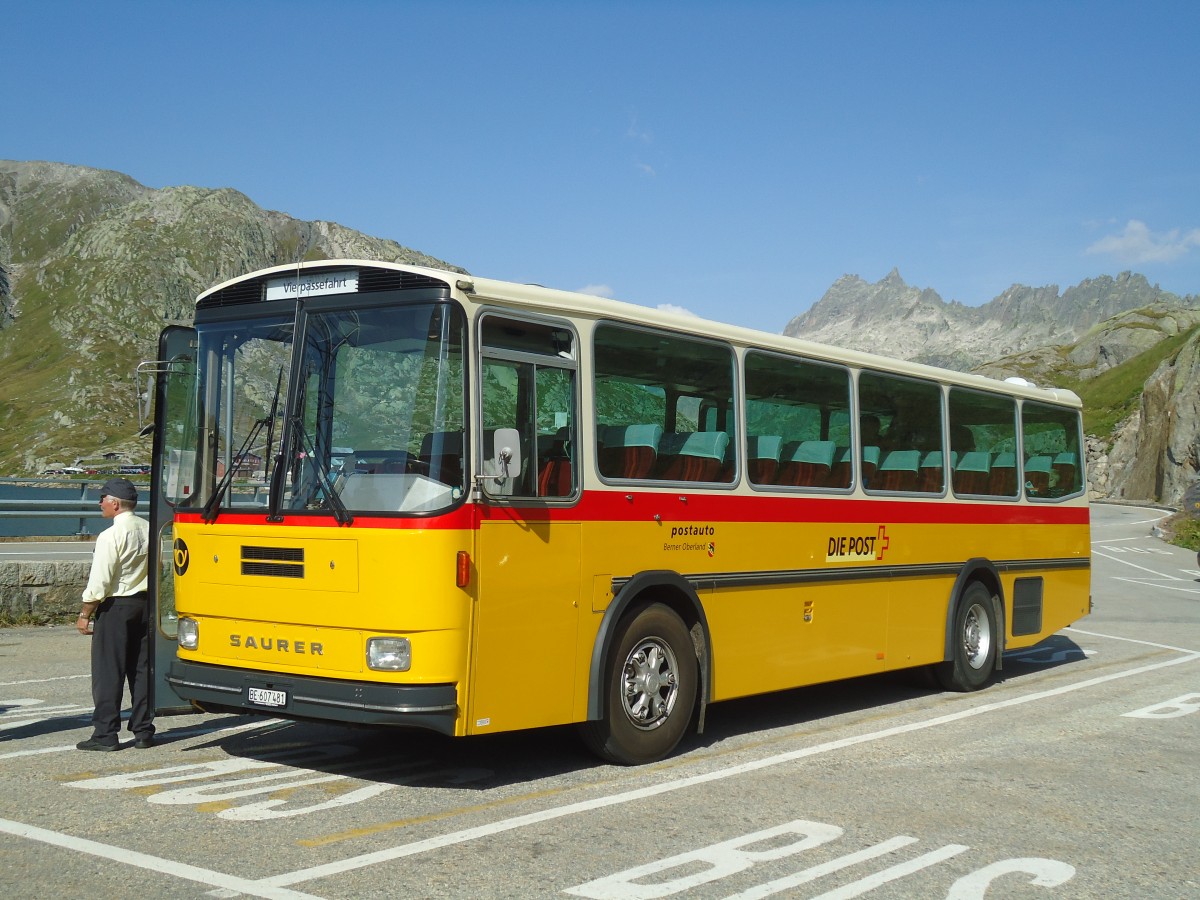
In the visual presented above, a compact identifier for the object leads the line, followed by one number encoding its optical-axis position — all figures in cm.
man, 803
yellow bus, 684
